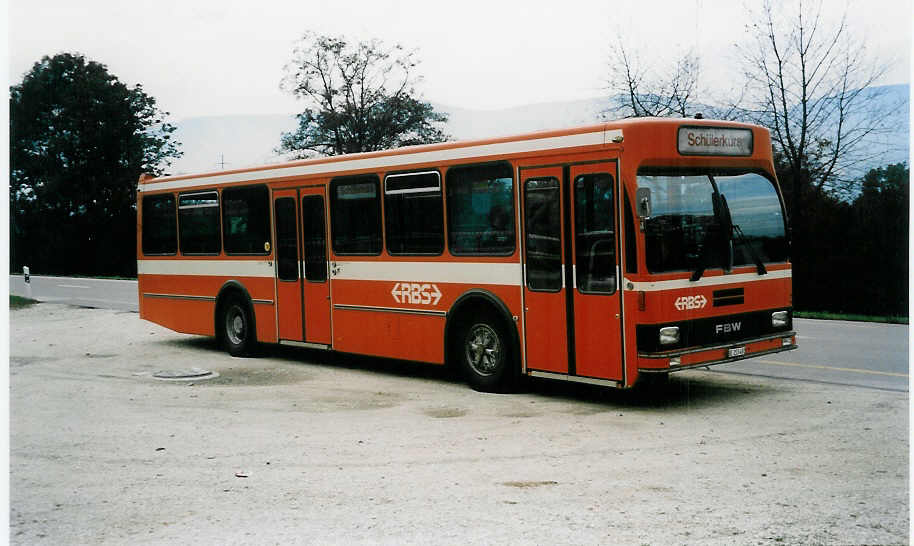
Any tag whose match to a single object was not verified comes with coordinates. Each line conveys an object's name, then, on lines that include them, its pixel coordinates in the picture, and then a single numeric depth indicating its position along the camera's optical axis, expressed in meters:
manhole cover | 11.87
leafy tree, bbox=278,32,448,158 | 17.20
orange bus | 9.09
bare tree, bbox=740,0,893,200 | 11.09
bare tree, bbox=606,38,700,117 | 17.27
